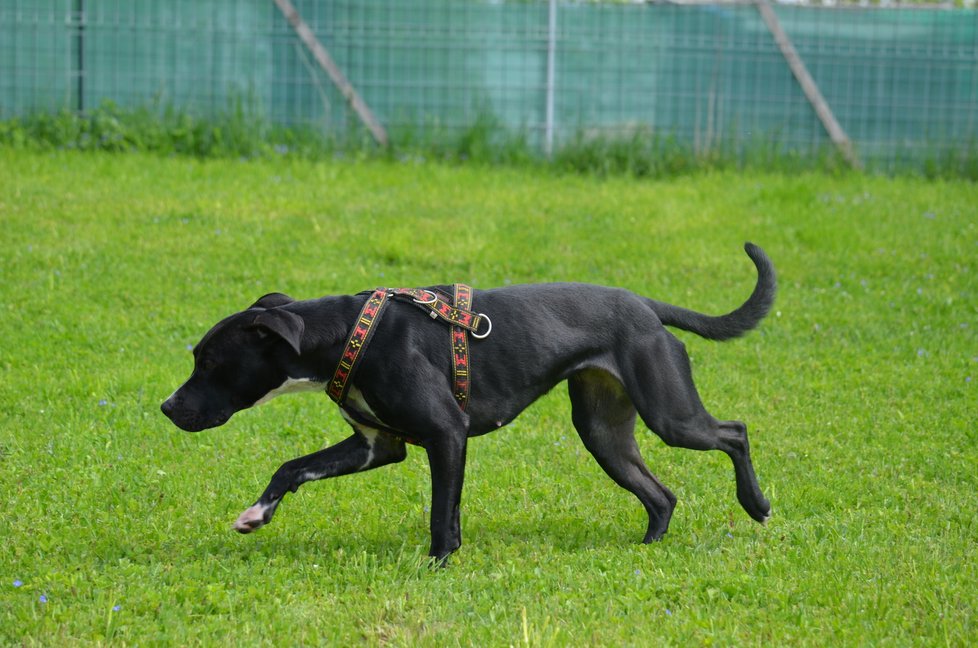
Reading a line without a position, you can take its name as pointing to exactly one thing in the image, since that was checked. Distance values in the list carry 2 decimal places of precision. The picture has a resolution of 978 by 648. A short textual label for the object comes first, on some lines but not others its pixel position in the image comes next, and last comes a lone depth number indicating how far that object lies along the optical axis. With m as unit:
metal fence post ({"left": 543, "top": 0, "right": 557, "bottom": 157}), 12.74
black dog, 4.88
